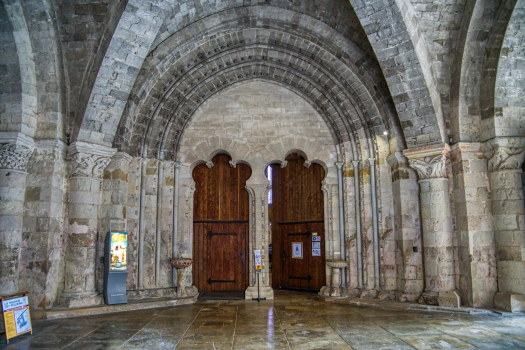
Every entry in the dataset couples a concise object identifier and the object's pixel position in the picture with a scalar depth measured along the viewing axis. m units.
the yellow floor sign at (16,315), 5.01
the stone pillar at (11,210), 6.63
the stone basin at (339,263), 8.30
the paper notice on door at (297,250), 9.82
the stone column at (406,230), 7.55
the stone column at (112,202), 7.48
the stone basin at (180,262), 8.17
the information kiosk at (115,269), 7.27
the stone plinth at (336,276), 8.31
